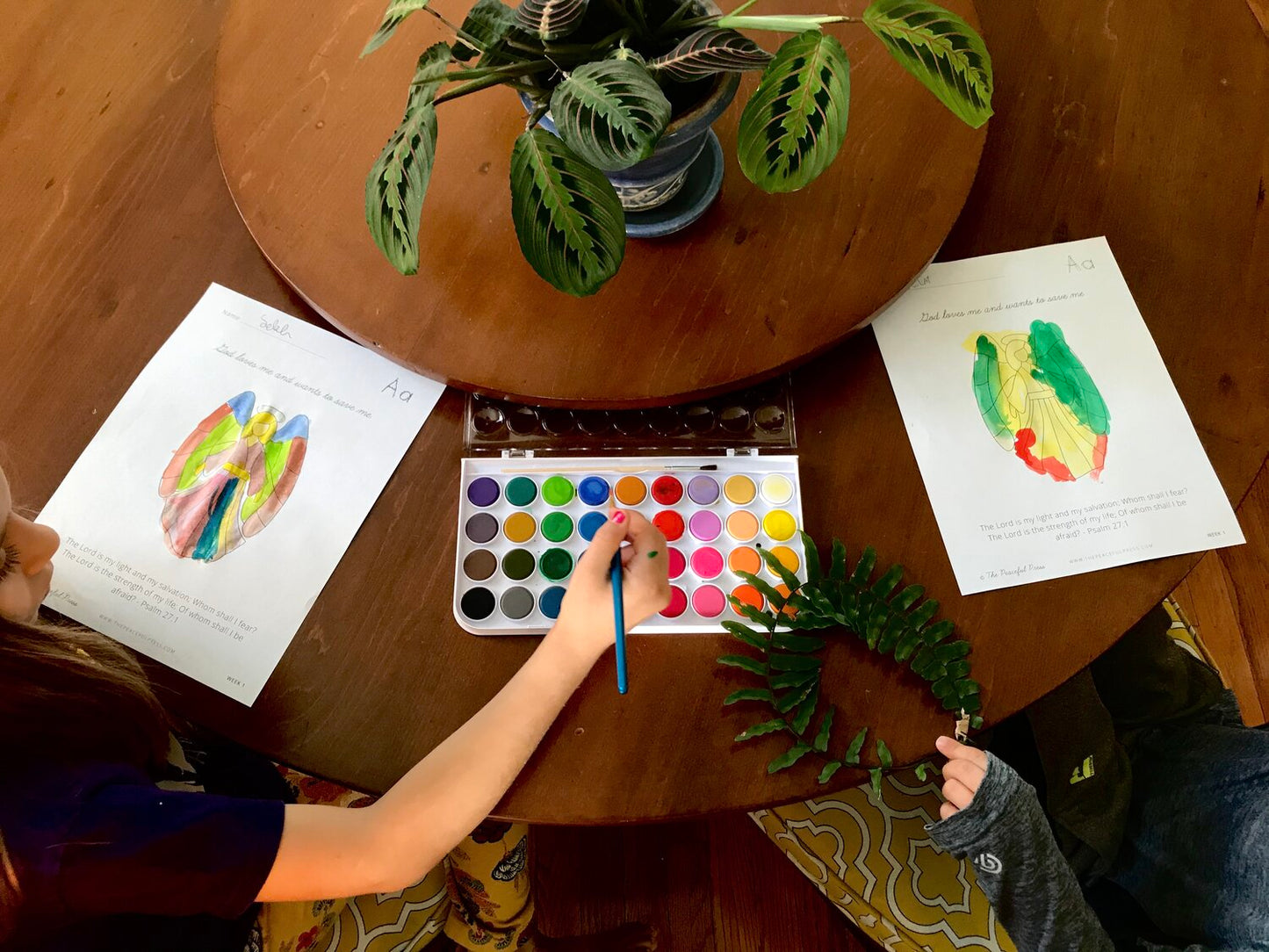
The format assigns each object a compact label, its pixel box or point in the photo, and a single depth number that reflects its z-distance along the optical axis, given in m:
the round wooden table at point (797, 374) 0.72
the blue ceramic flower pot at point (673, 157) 0.66
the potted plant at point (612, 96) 0.59
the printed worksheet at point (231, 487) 0.75
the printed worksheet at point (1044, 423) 0.77
